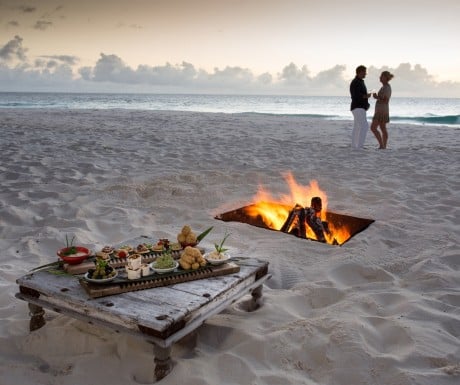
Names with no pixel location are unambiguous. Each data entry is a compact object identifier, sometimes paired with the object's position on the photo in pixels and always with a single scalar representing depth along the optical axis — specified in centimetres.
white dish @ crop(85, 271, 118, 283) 258
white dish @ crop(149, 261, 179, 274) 280
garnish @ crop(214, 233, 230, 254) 312
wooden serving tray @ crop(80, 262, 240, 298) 258
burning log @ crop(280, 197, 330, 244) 495
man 1031
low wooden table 235
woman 1022
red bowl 293
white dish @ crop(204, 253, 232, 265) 299
